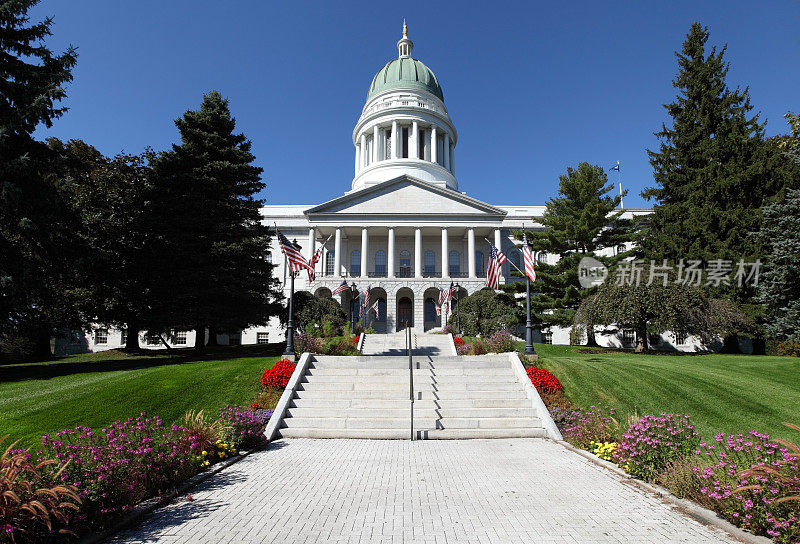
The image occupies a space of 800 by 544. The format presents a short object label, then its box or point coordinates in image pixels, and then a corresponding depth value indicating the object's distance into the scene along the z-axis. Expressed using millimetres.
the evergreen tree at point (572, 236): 29406
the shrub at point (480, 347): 16047
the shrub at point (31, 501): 3836
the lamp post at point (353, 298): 37000
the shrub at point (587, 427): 8266
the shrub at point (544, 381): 12028
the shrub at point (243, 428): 8273
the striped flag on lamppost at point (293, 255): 15223
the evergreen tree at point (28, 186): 14336
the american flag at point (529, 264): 15830
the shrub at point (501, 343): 15537
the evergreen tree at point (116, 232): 20750
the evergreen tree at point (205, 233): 21031
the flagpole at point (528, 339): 14300
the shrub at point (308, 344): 15019
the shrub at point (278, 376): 12327
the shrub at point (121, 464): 4758
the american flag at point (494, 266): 19594
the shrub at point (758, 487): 4281
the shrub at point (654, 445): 6535
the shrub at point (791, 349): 26094
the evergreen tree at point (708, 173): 25047
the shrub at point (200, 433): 7133
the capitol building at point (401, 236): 38531
